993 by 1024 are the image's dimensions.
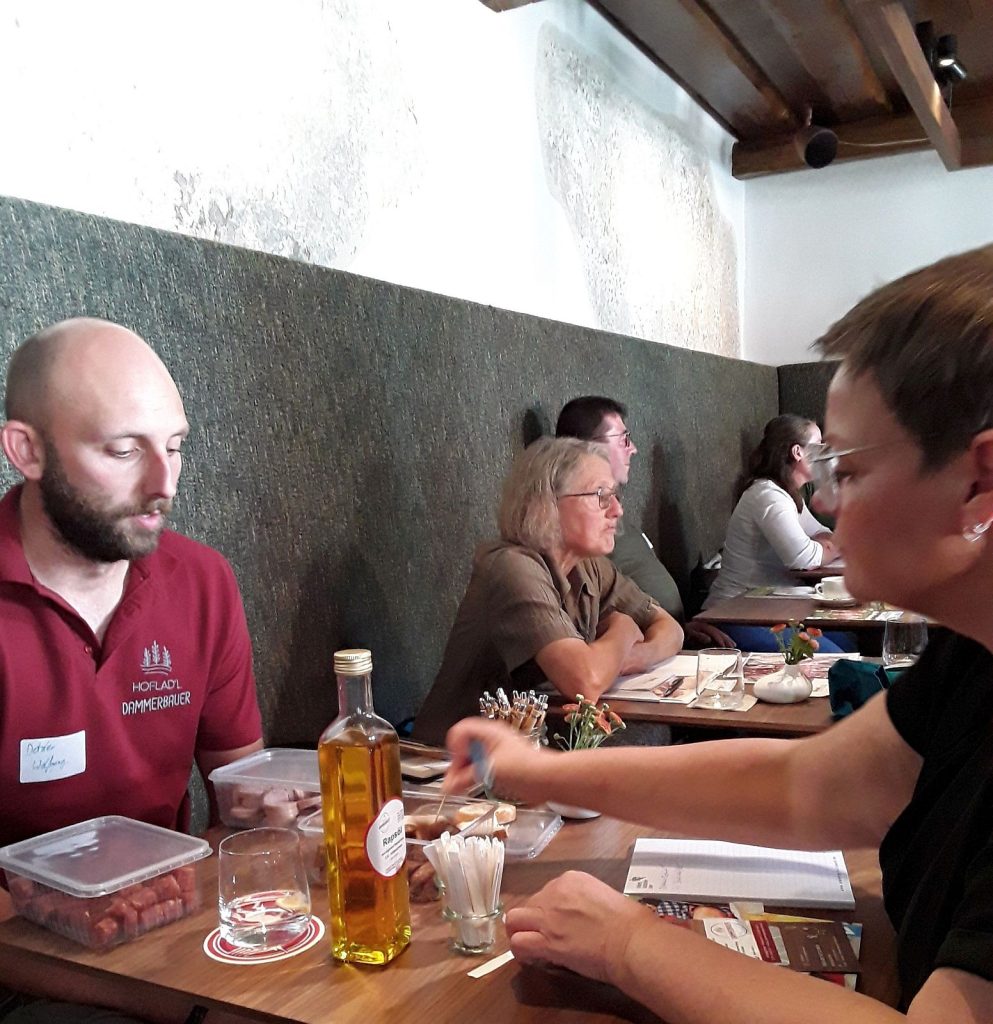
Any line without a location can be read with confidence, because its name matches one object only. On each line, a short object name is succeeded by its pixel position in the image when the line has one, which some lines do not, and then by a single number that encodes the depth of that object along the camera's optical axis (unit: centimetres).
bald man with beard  139
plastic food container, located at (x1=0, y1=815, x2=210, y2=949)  106
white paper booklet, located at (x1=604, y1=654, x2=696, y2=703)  222
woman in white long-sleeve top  433
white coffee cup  342
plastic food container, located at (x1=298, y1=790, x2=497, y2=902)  114
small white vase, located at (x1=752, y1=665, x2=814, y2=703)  207
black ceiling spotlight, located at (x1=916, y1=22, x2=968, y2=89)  471
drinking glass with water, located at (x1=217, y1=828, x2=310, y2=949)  106
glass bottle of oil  99
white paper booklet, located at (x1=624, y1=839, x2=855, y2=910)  112
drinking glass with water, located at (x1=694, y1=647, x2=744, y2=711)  209
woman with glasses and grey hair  229
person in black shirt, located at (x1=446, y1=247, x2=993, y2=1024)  81
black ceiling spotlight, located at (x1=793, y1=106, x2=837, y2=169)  579
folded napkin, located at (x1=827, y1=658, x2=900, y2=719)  189
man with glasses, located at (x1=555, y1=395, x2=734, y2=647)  334
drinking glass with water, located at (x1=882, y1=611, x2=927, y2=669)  220
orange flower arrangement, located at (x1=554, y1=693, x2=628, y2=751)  147
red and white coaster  102
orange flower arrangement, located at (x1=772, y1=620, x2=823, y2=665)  224
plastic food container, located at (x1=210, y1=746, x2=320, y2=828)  138
